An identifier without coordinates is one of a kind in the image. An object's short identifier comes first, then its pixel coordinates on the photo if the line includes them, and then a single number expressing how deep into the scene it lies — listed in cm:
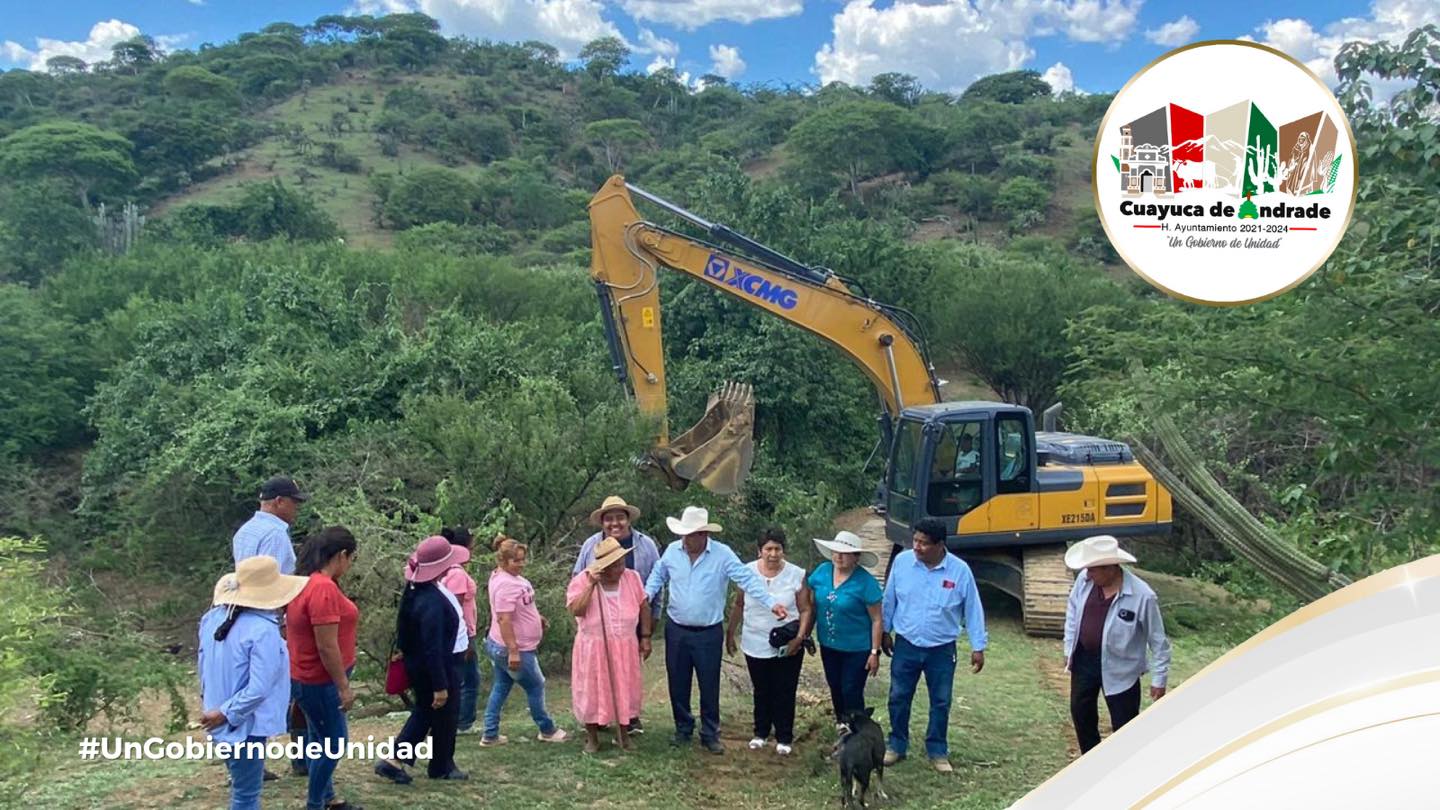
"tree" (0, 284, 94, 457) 1675
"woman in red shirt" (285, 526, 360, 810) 428
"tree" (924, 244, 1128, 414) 2345
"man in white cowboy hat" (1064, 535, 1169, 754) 472
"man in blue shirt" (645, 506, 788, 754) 566
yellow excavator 984
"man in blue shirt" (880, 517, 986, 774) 538
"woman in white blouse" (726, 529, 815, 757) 561
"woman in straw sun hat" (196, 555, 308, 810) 395
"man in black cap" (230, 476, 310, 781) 489
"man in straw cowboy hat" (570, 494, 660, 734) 582
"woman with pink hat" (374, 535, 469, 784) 482
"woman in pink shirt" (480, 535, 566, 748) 557
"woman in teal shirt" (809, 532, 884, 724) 549
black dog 491
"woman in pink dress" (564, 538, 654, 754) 550
